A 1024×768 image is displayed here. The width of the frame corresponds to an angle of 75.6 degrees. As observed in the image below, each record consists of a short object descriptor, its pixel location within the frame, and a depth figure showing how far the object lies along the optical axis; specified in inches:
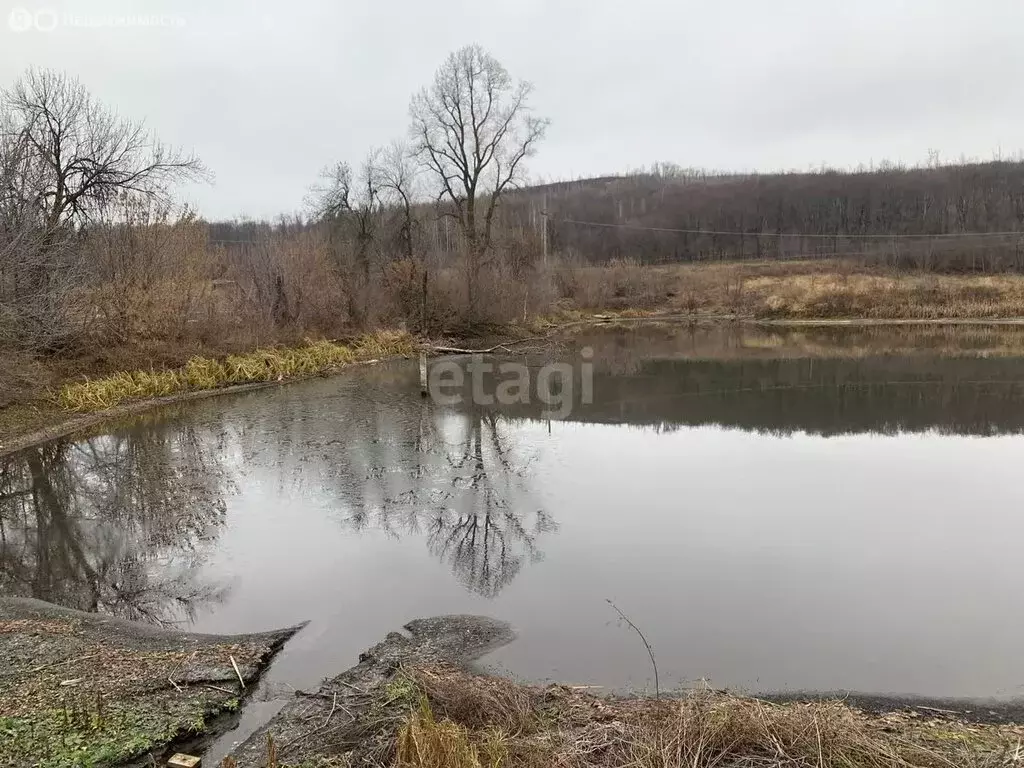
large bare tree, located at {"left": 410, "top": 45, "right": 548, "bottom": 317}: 1320.1
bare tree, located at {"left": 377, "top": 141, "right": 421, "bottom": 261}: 1300.4
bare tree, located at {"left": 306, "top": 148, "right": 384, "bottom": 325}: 1325.0
